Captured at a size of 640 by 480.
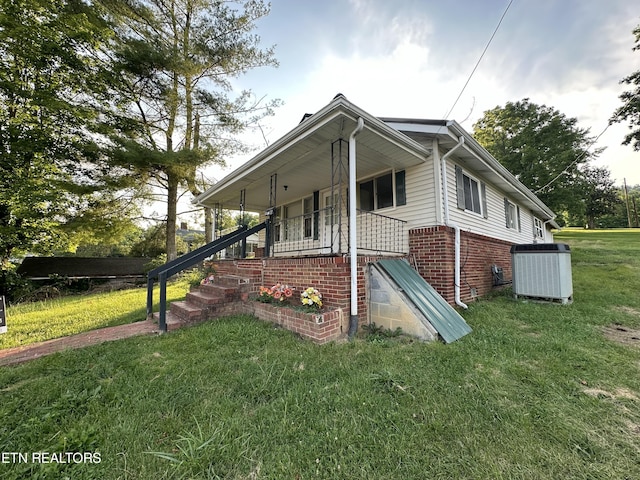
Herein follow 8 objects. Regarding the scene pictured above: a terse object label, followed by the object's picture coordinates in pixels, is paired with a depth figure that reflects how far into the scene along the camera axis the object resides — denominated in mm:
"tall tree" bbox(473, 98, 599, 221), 16047
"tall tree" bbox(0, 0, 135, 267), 8273
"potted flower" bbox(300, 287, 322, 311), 3695
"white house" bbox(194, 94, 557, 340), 3789
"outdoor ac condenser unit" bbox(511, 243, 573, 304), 5152
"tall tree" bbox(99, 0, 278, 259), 9797
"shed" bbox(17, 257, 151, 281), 12031
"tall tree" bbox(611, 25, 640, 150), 14320
